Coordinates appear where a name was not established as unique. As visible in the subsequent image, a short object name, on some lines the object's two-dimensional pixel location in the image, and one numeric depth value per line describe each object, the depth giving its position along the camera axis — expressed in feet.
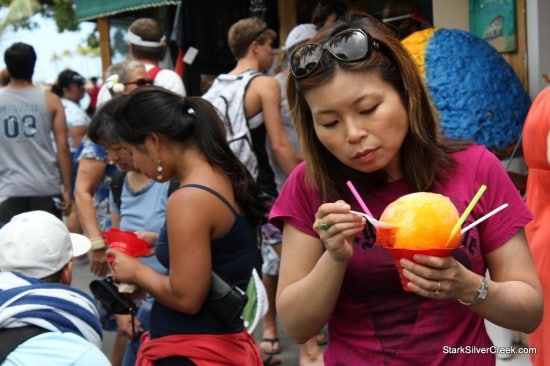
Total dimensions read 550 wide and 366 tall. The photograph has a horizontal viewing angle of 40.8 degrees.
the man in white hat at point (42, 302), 7.38
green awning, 23.80
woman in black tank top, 9.14
